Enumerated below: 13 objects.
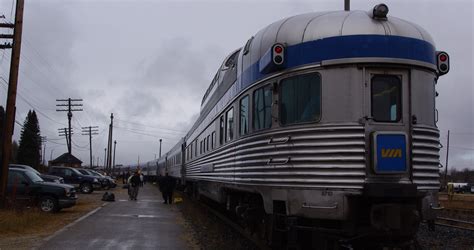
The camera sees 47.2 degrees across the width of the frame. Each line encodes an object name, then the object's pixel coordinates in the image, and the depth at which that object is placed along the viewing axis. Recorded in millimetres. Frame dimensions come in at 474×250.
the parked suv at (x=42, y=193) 17781
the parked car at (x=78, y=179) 33938
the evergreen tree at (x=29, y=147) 79712
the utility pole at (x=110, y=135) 71438
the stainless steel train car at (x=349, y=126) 6625
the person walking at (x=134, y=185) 26141
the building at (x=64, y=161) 72212
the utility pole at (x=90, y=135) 77838
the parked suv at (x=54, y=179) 26359
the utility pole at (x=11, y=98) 17750
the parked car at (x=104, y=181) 37884
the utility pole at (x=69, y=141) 54838
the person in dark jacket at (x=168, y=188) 24219
